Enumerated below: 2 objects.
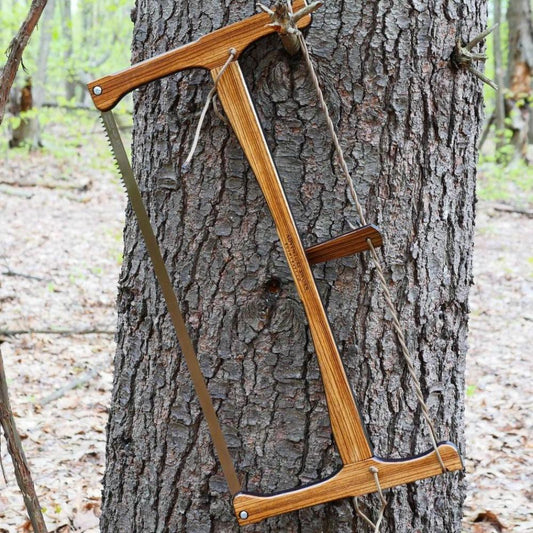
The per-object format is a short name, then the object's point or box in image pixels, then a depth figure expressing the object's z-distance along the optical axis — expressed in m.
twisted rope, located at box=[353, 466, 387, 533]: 1.66
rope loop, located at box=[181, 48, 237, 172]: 1.63
